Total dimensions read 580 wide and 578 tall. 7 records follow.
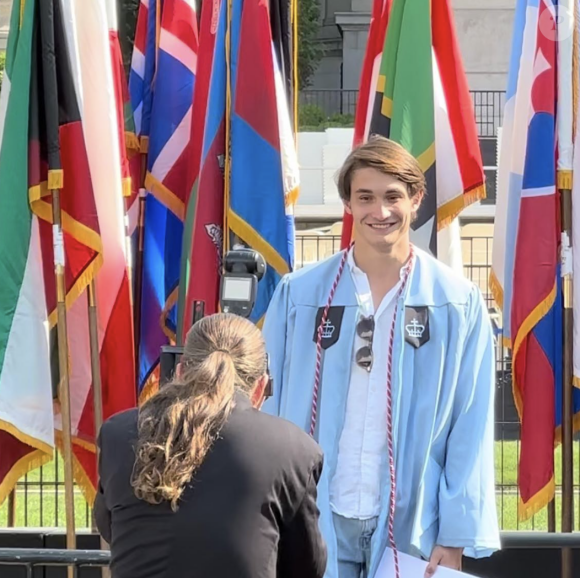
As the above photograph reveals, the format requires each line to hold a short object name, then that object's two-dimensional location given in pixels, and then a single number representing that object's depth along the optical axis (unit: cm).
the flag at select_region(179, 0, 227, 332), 927
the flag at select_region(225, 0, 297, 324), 913
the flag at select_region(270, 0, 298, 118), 950
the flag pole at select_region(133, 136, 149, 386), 1021
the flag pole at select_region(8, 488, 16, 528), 949
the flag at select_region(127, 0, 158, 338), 1027
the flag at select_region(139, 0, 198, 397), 1013
